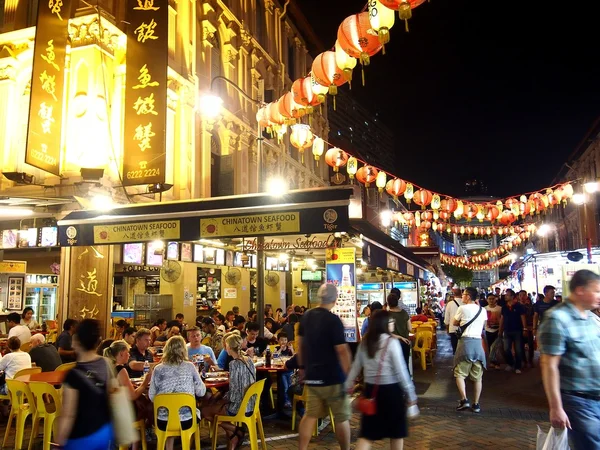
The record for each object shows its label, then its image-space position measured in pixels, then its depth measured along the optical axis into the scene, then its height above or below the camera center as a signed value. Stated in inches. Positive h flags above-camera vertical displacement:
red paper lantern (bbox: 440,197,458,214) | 780.6 +128.9
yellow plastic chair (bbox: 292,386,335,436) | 325.0 -73.5
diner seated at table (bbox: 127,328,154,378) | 337.4 -37.6
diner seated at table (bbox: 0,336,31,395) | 347.9 -42.2
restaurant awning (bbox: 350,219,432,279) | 452.1 +40.9
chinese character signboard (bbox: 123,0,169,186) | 519.5 +203.9
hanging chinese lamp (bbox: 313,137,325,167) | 620.8 +174.3
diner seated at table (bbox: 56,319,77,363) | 421.7 -37.5
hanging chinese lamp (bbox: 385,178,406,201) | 690.2 +138.7
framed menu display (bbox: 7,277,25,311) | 697.0 +6.5
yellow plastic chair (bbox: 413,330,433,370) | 592.7 -62.7
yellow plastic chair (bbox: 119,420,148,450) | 277.6 -71.8
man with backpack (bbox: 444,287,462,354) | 516.6 -14.5
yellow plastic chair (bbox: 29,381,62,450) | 282.7 -61.9
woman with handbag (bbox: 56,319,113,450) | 153.9 -30.9
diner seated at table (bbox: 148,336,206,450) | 254.8 -41.1
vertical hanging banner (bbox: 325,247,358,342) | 492.7 +10.8
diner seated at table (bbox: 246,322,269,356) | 412.5 -37.5
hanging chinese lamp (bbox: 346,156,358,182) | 652.7 +159.1
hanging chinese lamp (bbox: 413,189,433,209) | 724.0 +131.1
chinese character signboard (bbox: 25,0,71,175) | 475.2 +199.5
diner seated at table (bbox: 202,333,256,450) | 280.4 -52.5
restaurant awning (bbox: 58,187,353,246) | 355.9 +56.2
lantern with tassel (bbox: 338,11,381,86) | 330.3 +162.6
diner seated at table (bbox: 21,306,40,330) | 562.9 -22.3
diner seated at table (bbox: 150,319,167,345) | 508.8 -33.9
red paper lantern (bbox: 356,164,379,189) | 677.3 +152.8
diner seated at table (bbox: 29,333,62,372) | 371.6 -42.1
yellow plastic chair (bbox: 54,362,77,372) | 337.0 -46.1
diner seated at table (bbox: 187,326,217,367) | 366.0 -37.2
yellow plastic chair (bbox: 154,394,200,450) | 249.4 -57.7
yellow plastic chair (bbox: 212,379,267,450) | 272.2 -64.5
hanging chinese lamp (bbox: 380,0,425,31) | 288.2 +157.8
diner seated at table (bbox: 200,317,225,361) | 468.1 -36.7
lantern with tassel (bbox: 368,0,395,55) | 310.0 +163.4
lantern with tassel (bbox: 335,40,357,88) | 373.7 +166.1
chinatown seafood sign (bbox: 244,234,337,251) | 478.6 +45.7
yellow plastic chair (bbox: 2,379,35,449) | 299.4 -62.8
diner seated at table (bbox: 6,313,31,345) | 473.4 -28.2
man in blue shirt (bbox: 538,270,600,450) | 169.0 -25.0
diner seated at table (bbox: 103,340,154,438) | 279.1 -45.6
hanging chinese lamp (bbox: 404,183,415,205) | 707.1 +136.4
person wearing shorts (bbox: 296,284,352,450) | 236.5 -35.4
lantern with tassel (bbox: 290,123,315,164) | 573.3 +173.4
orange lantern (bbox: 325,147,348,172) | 647.8 +168.2
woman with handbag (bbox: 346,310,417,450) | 209.9 -39.0
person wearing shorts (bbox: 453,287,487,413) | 369.7 -43.7
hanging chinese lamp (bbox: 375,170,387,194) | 676.0 +146.3
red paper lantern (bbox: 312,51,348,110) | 384.5 +163.5
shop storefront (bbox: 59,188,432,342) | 363.9 +47.2
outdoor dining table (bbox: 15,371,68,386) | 316.2 -49.7
